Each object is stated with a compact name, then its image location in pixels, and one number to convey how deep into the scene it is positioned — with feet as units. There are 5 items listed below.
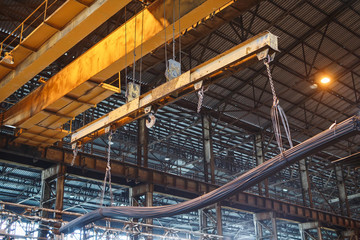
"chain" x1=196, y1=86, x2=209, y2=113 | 26.67
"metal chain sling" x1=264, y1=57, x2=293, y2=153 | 23.69
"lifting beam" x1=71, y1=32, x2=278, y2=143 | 23.72
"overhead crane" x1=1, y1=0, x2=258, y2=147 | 34.71
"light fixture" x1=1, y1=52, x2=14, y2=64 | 41.32
